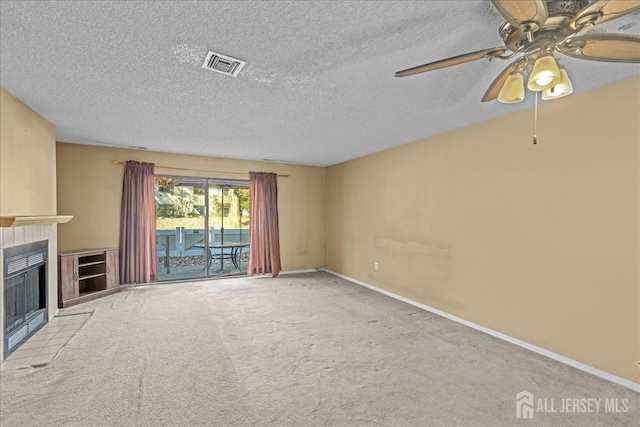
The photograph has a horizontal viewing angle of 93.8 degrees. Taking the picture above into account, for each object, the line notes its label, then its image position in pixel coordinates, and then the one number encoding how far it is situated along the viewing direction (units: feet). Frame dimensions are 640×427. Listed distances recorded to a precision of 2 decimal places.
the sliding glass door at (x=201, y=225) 18.54
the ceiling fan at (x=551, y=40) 3.54
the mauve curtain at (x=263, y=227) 19.49
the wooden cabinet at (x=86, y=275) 13.10
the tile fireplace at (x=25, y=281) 8.71
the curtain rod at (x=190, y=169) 16.17
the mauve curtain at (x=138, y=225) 16.11
